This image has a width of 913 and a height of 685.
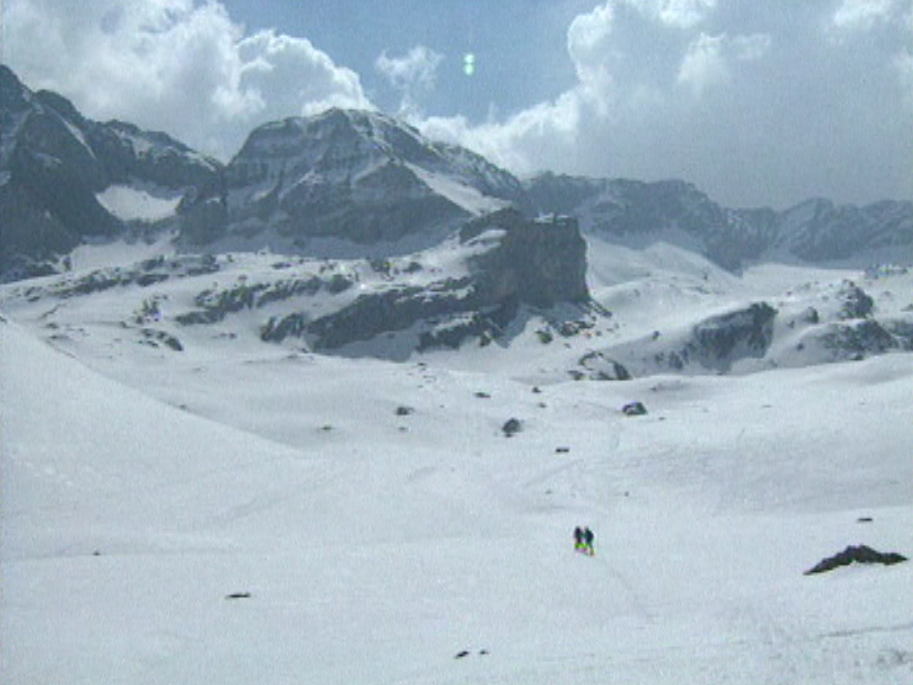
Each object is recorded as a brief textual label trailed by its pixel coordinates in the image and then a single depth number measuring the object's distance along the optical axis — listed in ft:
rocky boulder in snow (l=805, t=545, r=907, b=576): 99.45
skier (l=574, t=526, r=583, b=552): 138.92
